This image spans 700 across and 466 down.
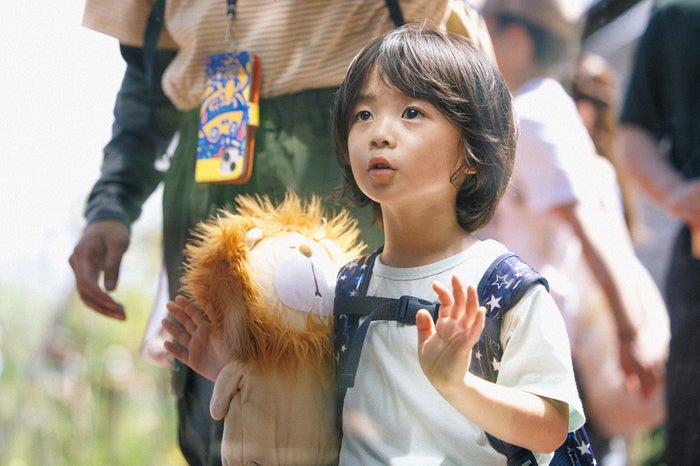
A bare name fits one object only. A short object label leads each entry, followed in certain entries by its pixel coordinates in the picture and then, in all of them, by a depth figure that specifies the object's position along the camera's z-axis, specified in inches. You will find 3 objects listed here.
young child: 96.4
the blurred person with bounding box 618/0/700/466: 106.8
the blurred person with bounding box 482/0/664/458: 110.7
